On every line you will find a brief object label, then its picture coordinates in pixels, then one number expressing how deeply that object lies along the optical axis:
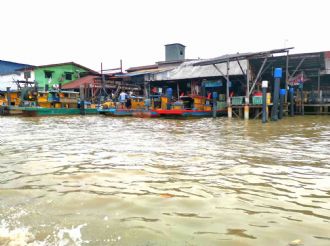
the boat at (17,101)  23.31
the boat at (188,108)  19.33
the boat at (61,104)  23.87
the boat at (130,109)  20.52
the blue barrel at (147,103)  21.34
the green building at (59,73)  35.62
